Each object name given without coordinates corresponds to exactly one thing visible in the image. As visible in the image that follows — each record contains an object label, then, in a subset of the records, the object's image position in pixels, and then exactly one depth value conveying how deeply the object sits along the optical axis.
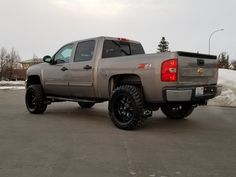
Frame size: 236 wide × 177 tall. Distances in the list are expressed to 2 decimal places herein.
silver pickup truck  4.17
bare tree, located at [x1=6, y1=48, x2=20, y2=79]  45.81
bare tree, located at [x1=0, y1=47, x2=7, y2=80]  45.76
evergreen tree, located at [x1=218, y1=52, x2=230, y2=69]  41.62
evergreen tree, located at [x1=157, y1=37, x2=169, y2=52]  44.97
